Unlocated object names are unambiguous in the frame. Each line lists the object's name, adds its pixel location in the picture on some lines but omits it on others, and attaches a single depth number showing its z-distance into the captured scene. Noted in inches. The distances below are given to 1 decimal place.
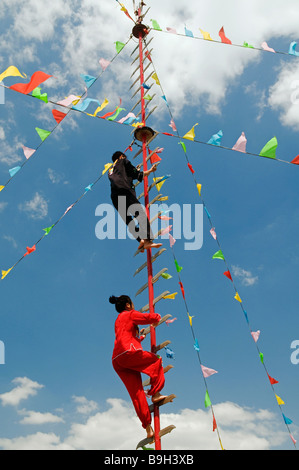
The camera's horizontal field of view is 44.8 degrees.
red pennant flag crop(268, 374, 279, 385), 209.4
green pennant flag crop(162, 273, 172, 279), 198.2
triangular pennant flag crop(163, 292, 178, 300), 190.6
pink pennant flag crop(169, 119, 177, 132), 253.9
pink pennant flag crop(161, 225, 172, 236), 210.2
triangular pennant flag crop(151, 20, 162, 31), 282.8
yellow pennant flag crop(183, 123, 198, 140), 222.8
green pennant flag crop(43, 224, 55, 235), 244.7
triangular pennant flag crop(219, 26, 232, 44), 239.4
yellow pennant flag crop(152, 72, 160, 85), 273.7
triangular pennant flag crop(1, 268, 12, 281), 231.8
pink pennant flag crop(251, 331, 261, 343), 215.9
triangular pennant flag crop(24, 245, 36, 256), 234.6
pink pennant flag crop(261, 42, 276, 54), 239.5
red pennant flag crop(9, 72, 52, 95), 196.5
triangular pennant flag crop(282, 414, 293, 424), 202.6
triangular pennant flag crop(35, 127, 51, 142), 219.9
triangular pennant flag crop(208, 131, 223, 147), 219.9
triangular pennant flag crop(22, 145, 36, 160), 219.9
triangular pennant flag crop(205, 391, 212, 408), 194.9
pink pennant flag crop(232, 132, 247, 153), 208.5
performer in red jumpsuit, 166.6
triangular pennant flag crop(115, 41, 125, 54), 279.6
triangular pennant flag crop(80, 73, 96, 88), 240.7
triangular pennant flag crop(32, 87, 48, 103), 202.2
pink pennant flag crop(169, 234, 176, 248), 227.0
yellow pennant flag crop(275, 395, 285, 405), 208.7
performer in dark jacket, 205.5
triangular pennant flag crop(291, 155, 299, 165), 193.5
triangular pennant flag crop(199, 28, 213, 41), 248.9
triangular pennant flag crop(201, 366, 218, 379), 201.8
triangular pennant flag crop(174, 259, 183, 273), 226.3
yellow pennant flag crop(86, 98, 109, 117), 224.1
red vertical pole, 163.7
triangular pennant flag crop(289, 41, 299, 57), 229.0
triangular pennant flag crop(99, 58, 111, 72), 262.5
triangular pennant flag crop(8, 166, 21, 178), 221.2
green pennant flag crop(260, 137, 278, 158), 197.2
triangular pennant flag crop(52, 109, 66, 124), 218.2
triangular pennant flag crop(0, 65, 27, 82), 192.2
